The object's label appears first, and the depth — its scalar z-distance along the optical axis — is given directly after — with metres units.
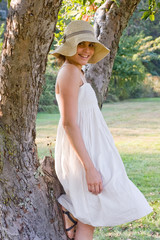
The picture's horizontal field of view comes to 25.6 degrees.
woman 1.91
